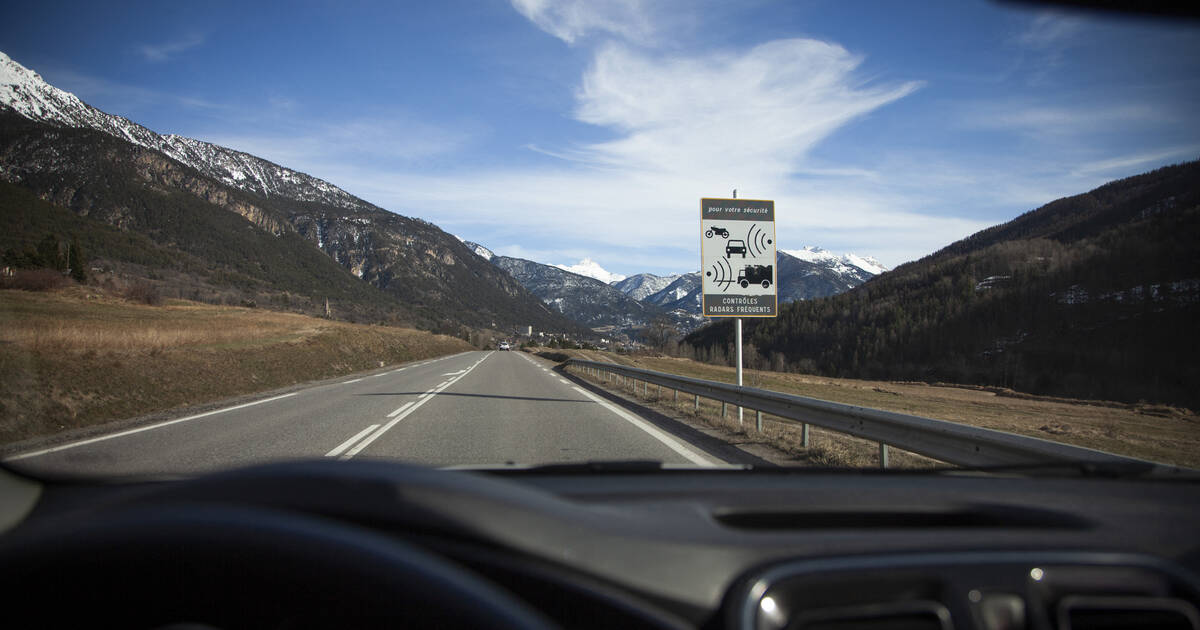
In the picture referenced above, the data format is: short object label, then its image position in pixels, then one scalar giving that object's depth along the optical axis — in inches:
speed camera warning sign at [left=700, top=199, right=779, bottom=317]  507.5
